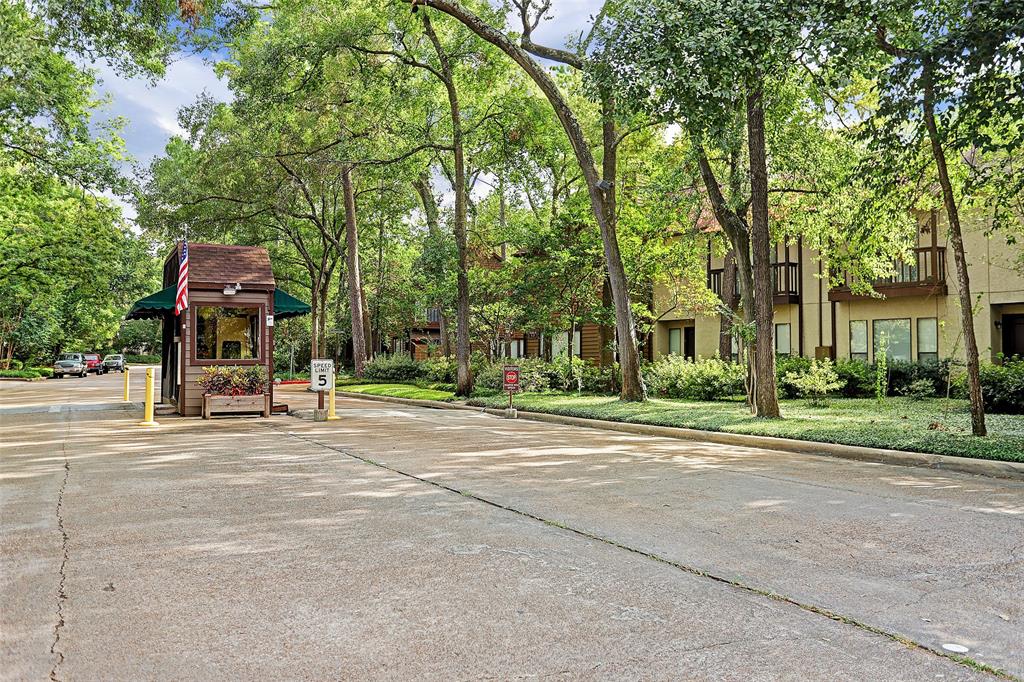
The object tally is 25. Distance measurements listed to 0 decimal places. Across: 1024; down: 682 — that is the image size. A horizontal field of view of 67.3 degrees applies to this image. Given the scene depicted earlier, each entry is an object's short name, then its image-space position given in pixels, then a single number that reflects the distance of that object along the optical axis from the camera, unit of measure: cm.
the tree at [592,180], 1939
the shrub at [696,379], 2198
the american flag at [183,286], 1789
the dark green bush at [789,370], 2216
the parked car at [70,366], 5366
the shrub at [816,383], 2055
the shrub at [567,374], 2455
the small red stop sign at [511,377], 1911
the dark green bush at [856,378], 2172
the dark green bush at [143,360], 9262
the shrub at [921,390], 2053
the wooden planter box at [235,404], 1797
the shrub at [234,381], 1850
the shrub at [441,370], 3067
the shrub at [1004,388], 1698
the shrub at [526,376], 2466
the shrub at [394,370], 3409
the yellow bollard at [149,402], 1591
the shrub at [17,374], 4769
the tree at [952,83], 991
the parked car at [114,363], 7231
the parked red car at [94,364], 6309
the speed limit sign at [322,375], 1805
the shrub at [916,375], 2122
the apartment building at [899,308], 2400
